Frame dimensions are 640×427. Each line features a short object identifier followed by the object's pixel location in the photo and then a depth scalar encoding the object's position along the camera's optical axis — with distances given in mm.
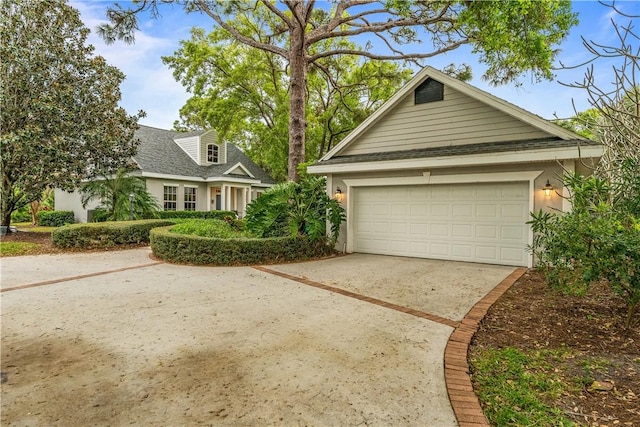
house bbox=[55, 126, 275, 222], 17656
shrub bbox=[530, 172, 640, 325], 3199
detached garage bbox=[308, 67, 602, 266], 7340
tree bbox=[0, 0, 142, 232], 11055
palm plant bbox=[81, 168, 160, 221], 13344
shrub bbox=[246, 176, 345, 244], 8875
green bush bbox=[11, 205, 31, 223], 20664
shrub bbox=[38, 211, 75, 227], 17859
